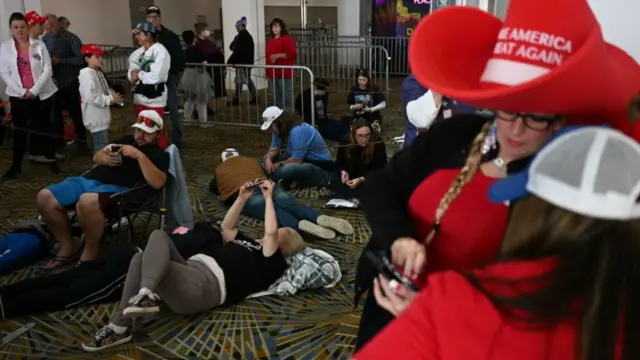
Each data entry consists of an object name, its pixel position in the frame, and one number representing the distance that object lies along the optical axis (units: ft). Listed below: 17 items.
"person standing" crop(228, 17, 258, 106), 31.45
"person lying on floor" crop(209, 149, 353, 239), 14.38
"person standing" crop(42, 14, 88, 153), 21.80
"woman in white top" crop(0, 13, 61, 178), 18.81
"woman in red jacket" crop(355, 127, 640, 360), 2.68
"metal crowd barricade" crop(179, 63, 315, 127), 27.37
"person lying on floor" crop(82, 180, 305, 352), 9.67
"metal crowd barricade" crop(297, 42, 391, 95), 42.70
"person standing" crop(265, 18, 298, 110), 27.07
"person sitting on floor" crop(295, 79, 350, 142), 23.80
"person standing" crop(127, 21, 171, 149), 18.97
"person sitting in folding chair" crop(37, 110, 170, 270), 12.76
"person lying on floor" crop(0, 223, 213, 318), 10.75
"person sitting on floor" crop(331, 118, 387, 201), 17.01
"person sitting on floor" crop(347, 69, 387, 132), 23.12
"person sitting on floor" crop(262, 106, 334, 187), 18.08
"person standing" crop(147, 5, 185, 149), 21.49
